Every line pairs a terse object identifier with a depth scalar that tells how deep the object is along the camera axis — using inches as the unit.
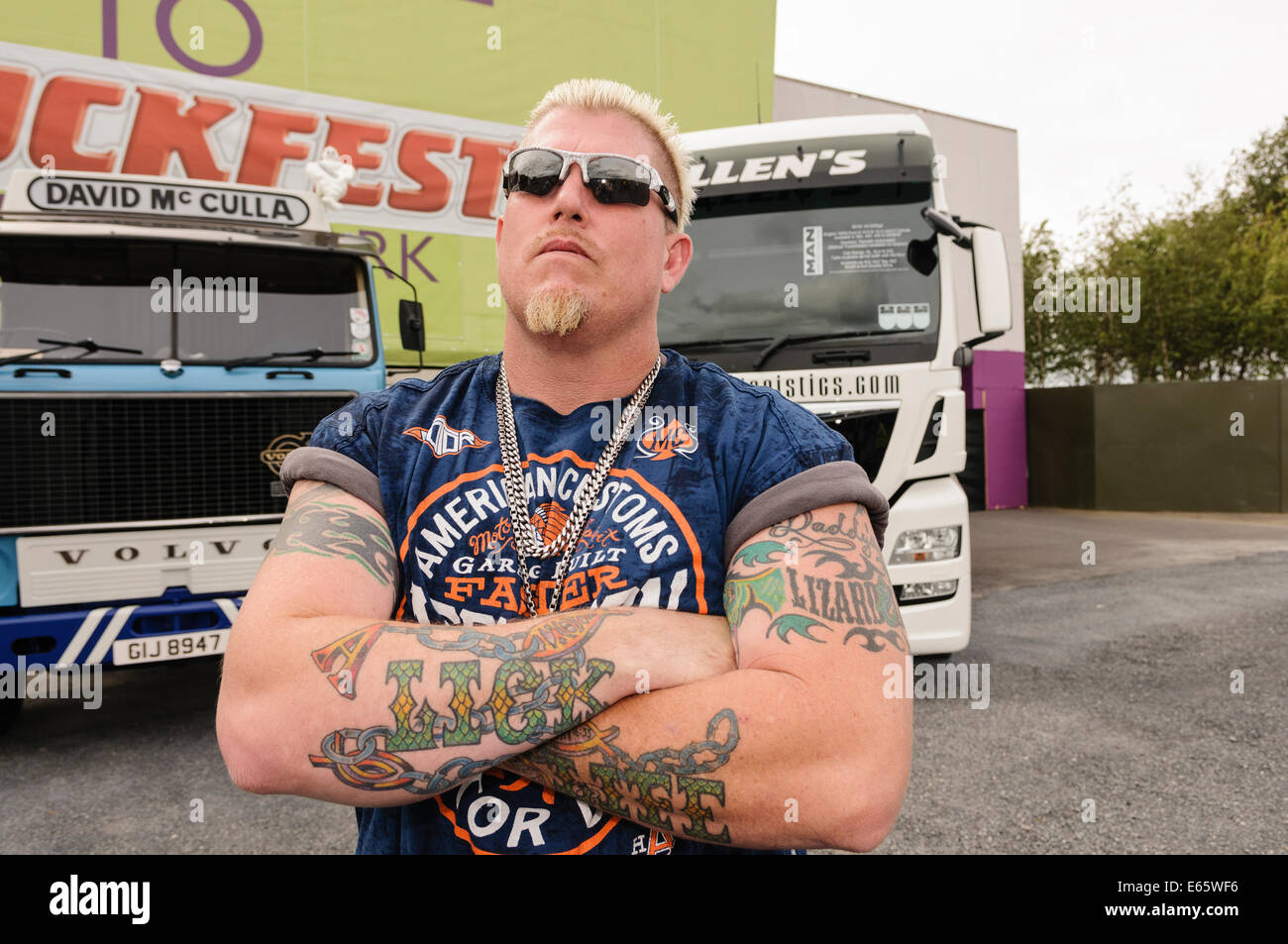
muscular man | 44.4
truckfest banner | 292.8
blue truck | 162.6
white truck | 187.8
